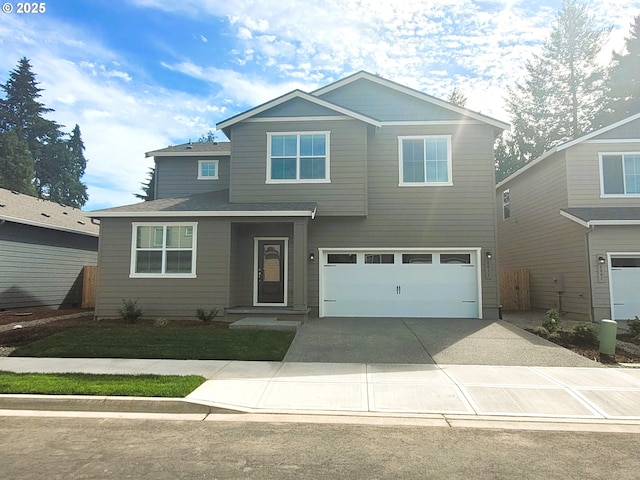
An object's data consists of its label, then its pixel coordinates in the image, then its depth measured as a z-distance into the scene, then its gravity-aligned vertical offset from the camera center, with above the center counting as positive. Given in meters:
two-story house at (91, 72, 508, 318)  12.86 +2.04
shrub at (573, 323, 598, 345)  9.16 -1.41
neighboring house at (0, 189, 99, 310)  13.85 +0.67
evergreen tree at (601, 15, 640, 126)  29.70 +13.83
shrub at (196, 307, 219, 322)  11.24 -1.19
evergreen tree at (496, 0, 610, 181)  30.77 +14.03
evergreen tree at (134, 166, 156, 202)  36.93 +7.42
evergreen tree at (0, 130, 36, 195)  37.19 +9.42
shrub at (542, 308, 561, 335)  10.03 -1.27
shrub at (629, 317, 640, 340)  9.90 -1.36
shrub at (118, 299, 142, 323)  11.27 -1.15
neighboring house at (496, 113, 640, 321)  12.77 +1.50
